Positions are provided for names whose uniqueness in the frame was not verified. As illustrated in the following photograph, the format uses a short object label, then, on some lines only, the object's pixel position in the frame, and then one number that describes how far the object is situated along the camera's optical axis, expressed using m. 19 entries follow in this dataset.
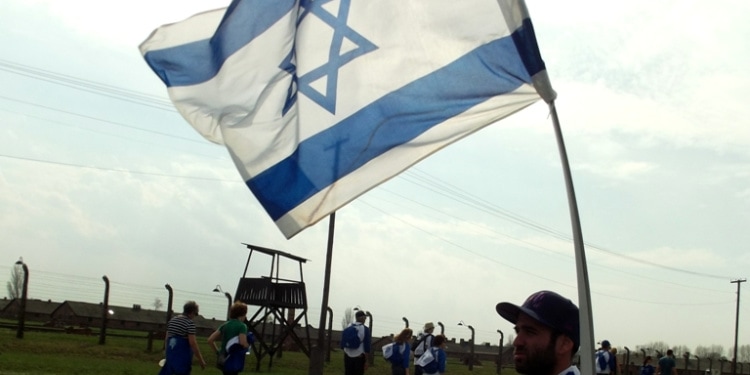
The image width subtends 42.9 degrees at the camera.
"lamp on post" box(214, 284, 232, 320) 22.56
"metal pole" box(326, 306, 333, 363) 24.56
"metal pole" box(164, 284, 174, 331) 21.42
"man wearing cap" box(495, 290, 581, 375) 3.99
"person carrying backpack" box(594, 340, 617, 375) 24.66
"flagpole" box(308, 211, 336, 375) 16.02
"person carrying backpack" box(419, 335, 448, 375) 17.83
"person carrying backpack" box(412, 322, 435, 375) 19.25
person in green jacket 13.27
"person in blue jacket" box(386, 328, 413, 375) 18.53
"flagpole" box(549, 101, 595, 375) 3.98
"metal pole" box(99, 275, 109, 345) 21.03
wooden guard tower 22.97
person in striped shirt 13.01
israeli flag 5.37
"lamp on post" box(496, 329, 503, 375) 32.49
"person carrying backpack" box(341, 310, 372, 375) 18.34
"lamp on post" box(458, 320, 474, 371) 31.40
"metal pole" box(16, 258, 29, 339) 19.64
